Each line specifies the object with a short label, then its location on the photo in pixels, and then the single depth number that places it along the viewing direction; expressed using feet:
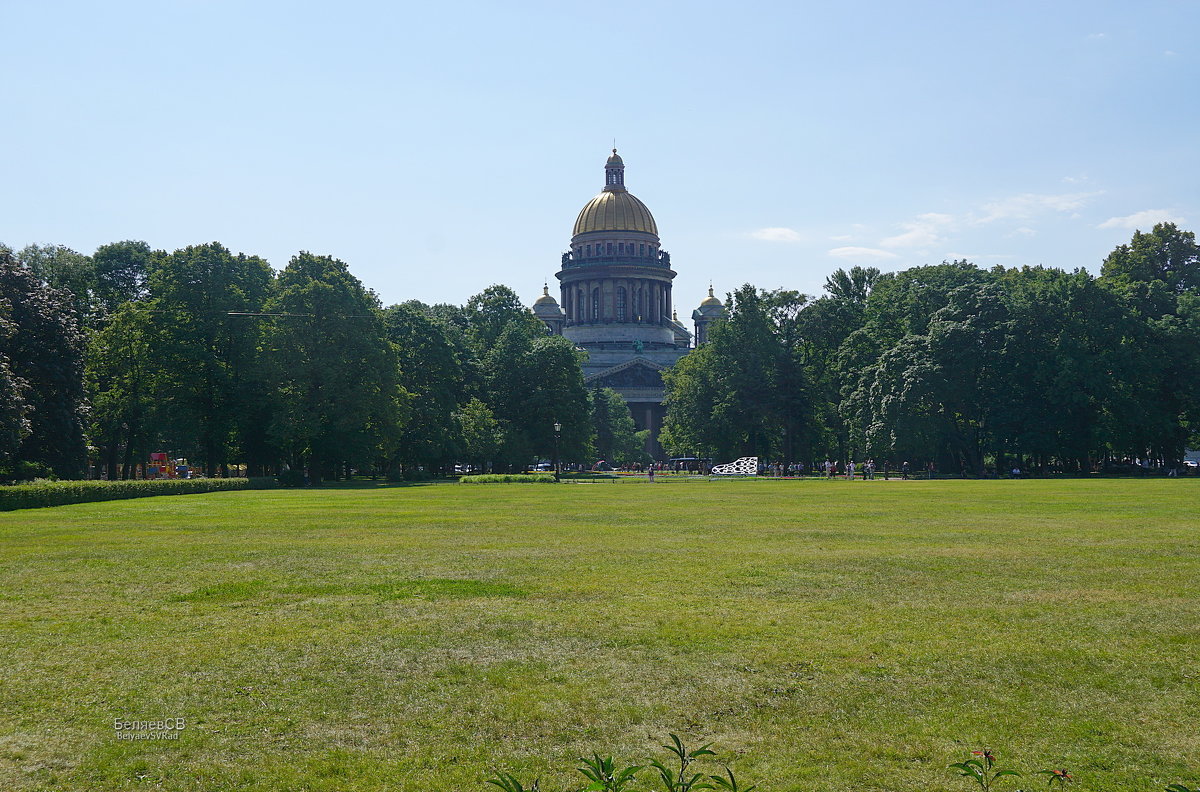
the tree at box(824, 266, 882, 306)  311.88
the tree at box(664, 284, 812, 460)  279.08
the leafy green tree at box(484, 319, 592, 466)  266.98
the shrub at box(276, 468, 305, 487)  203.10
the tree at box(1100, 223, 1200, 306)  277.23
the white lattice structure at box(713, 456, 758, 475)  290.97
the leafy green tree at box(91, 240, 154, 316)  236.22
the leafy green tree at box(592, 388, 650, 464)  401.49
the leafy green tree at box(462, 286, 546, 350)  302.04
